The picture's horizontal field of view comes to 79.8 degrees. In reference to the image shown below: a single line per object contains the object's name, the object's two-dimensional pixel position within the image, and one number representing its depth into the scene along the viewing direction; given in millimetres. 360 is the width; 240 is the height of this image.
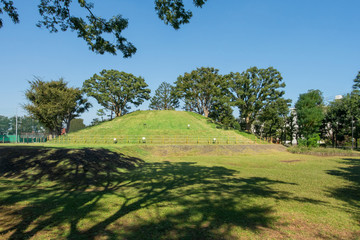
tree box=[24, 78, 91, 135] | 40938
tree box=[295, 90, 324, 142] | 43750
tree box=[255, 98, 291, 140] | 51250
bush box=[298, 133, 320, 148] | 44031
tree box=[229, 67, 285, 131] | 52297
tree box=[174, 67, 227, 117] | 61659
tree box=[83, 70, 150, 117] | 57406
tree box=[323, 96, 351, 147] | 49125
